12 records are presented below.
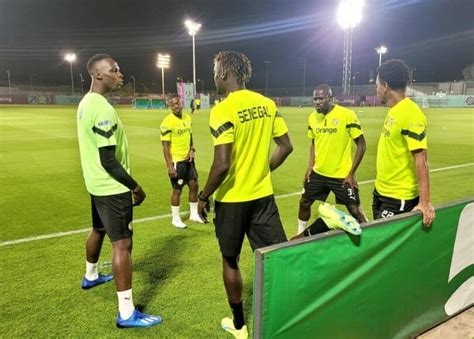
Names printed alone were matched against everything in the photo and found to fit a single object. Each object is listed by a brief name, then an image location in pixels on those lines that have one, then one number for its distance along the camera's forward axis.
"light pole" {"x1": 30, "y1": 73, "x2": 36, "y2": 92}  100.12
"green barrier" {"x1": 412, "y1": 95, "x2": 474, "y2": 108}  48.97
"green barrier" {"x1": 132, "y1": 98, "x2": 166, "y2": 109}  57.28
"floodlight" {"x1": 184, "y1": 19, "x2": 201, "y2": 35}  50.19
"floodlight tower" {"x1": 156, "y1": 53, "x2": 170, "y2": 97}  60.03
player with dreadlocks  2.86
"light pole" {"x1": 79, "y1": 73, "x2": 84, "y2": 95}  104.84
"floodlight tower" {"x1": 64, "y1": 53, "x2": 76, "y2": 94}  77.18
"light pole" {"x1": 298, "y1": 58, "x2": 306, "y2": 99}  92.78
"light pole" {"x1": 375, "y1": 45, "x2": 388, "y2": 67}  64.12
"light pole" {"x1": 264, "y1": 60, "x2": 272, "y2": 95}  96.75
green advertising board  2.26
